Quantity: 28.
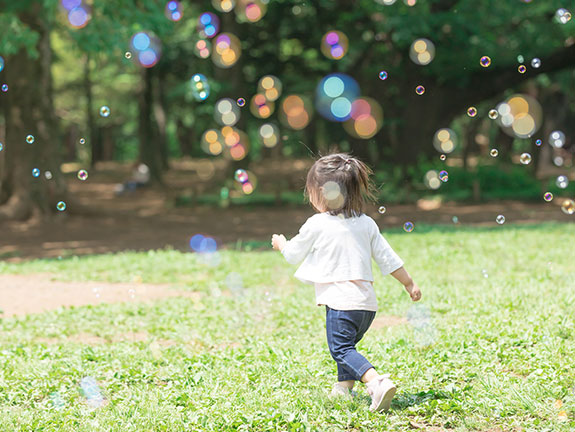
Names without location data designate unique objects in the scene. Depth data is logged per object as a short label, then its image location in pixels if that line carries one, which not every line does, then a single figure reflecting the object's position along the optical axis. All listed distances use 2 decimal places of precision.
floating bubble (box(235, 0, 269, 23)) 21.00
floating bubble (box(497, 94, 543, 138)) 29.72
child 4.23
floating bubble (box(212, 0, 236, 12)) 16.42
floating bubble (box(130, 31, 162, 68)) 14.28
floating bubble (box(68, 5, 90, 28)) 13.75
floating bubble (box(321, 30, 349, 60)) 22.92
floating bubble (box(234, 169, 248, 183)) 10.89
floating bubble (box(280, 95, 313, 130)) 24.58
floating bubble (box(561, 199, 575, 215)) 8.33
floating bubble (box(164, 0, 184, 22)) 12.03
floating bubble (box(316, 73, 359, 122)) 23.97
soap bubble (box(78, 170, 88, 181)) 9.08
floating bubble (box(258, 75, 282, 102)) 23.94
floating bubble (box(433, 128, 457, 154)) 22.70
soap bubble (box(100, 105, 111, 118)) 9.34
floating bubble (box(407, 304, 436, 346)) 5.83
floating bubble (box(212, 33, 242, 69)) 22.67
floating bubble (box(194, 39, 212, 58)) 20.98
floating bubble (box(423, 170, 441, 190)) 21.84
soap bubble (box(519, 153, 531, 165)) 8.05
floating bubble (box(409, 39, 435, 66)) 21.16
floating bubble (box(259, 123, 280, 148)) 26.91
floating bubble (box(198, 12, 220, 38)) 19.83
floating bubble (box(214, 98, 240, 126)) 22.78
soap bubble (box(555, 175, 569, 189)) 9.08
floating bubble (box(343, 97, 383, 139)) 23.94
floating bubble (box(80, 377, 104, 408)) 4.62
